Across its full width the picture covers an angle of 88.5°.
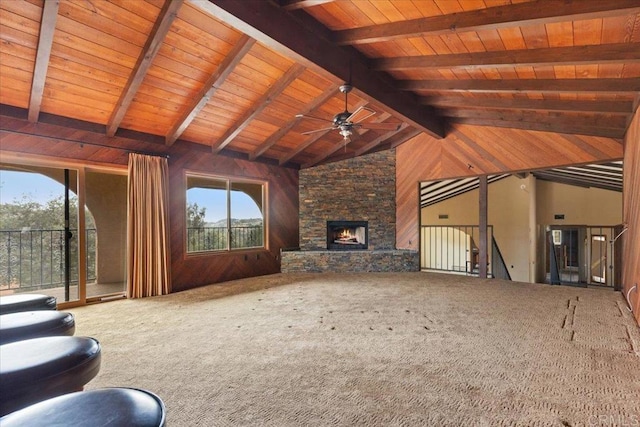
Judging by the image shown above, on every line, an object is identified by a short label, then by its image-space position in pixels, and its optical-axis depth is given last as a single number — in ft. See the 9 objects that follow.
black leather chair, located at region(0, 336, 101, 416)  3.87
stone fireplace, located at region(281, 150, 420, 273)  24.71
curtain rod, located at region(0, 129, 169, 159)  13.19
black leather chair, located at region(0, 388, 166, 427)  3.02
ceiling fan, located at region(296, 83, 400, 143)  13.14
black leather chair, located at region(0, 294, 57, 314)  6.25
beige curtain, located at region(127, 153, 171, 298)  16.52
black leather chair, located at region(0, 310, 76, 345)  5.09
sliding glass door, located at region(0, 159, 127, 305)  13.92
